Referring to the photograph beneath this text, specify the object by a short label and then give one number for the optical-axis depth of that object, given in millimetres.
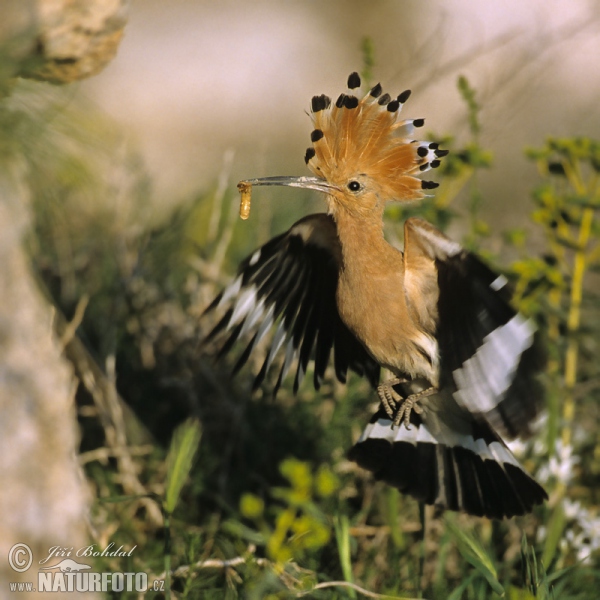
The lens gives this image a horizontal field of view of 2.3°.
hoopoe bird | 7474
